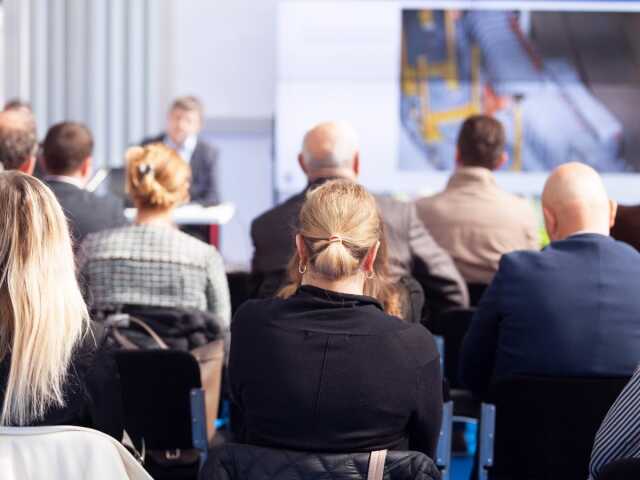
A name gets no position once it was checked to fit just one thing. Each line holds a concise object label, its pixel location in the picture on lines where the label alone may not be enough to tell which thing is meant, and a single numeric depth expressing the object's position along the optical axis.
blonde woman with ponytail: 3.31
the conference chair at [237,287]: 6.62
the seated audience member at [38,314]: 3.10
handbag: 4.71
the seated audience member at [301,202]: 5.46
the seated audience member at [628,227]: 5.55
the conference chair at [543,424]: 3.91
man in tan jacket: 6.50
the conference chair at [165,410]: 4.45
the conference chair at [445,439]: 4.25
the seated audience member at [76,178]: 6.10
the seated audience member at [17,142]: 6.38
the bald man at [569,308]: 4.22
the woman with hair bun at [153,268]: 5.14
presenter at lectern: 11.00
